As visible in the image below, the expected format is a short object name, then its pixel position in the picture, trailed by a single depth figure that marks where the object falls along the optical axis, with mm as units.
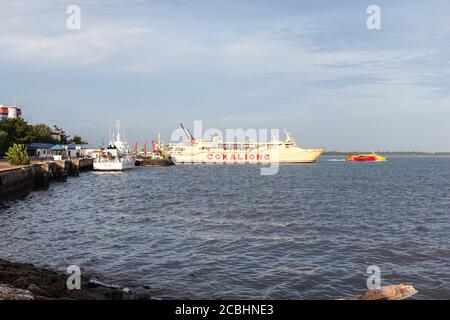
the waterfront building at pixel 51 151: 85994
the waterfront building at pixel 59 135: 124612
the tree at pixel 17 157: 49656
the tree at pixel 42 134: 94669
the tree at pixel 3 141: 67988
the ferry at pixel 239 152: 147500
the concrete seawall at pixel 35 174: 35359
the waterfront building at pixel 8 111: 108425
